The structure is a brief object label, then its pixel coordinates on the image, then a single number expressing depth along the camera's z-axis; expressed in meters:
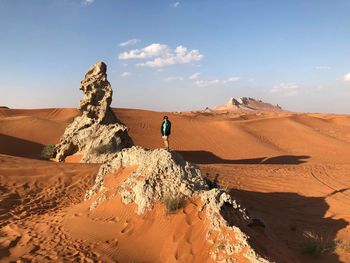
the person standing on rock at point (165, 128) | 10.78
